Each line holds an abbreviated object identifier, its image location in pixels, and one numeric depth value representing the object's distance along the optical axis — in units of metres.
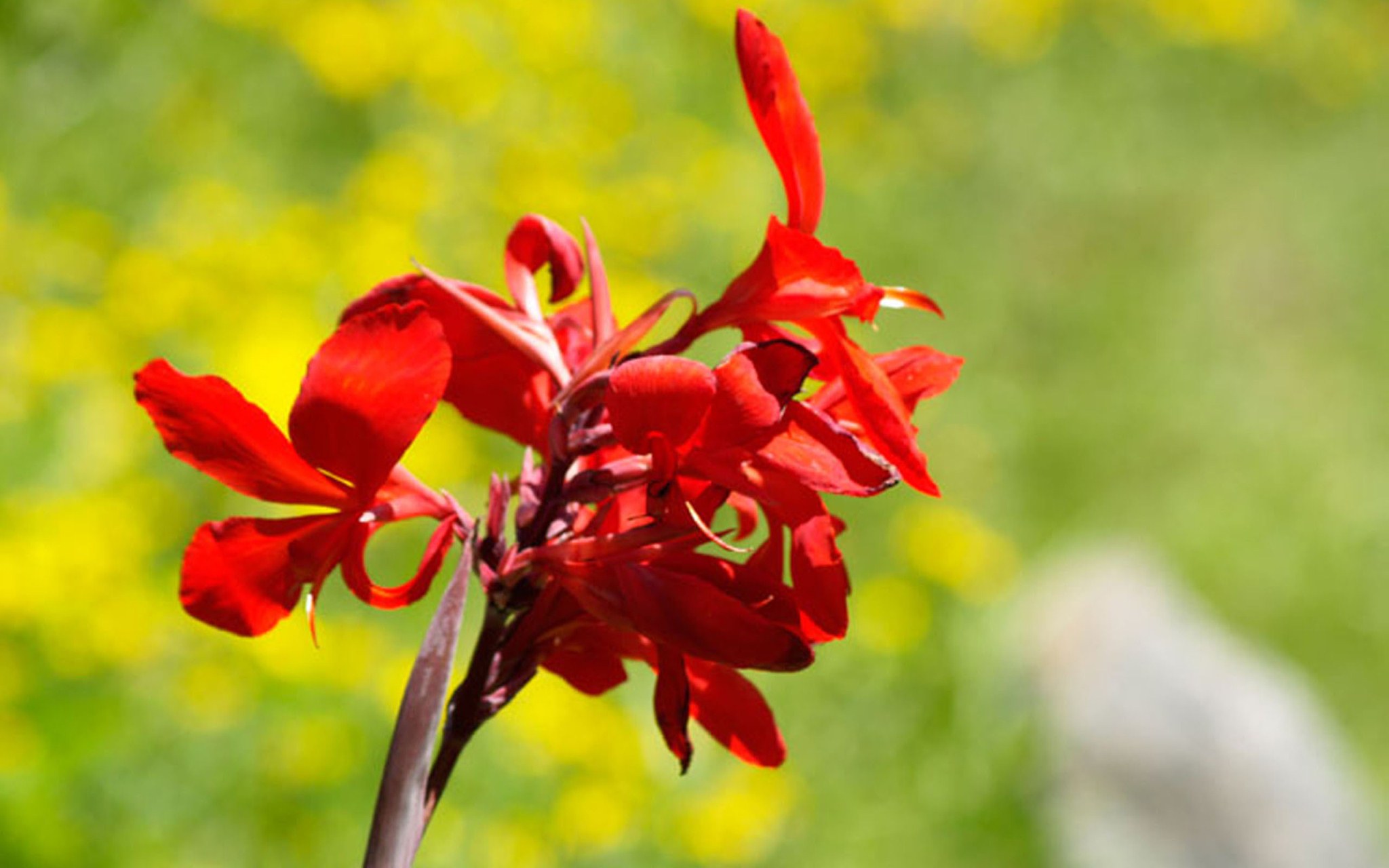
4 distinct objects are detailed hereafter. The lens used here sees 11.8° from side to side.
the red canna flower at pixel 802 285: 1.50
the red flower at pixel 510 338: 1.52
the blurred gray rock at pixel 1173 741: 4.20
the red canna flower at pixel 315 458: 1.47
